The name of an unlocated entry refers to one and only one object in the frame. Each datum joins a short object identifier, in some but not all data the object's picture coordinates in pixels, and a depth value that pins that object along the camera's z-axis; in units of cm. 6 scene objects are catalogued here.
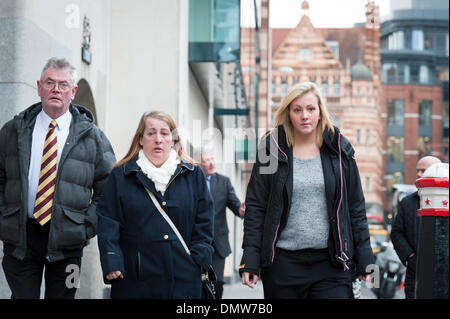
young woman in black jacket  916
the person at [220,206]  1759
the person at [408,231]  1443
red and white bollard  708
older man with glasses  986
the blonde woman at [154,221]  916
